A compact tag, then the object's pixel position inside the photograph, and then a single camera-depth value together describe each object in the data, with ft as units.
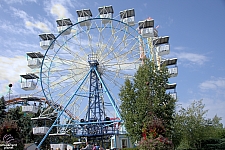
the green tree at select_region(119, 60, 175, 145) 55.47
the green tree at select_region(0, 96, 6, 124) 124.43
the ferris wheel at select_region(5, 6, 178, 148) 86.48
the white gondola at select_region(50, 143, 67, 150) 91.15
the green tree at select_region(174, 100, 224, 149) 85.61
